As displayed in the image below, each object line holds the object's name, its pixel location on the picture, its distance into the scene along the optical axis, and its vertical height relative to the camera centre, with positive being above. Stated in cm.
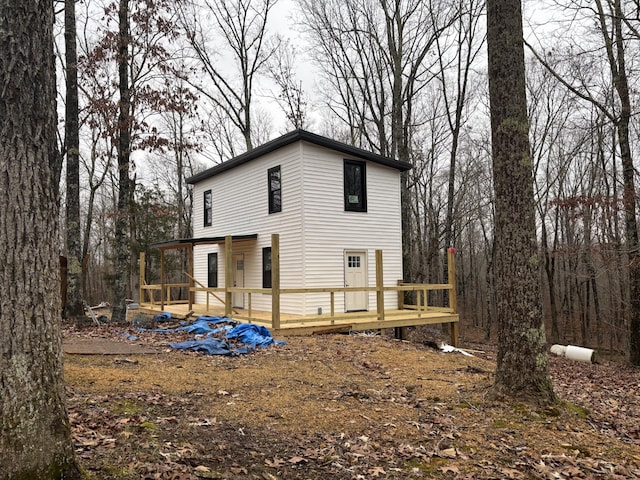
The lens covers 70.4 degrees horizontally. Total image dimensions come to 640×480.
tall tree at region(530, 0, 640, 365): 1151 +359
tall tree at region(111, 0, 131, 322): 1223 +260
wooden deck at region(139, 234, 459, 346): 1071 -140
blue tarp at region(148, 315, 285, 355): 857 -150
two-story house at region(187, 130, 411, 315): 1359 +150
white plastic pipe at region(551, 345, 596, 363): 1383 -299
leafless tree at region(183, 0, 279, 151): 2334 +1094
